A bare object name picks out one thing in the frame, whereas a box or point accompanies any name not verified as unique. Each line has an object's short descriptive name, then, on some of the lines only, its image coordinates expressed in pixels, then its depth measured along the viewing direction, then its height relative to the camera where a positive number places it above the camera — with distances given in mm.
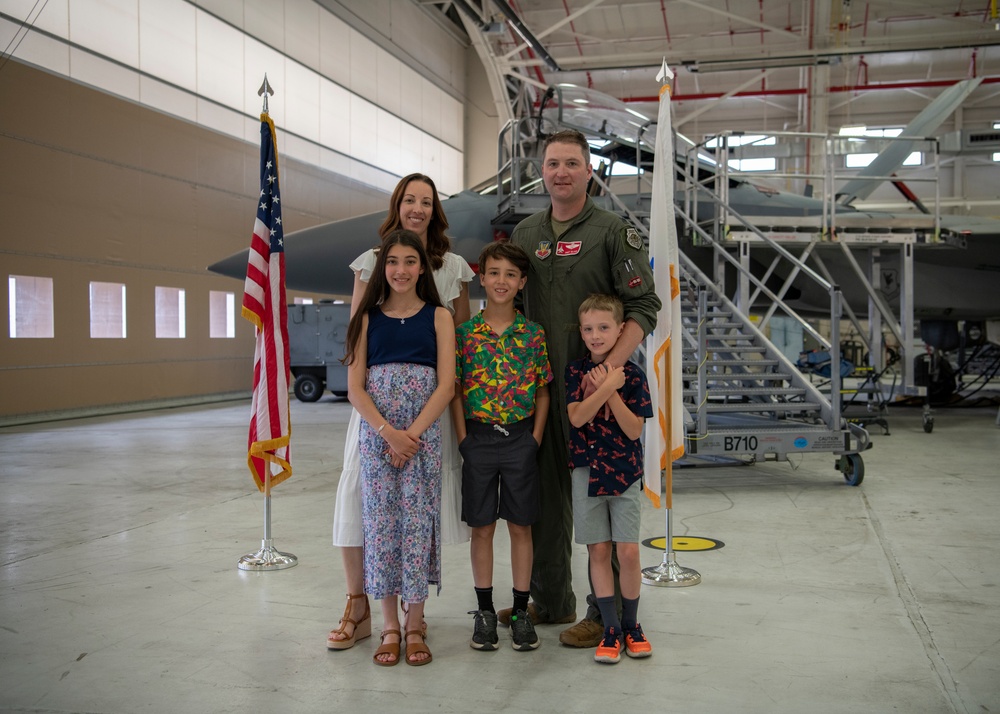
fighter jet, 9781 +1551
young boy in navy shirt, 3084 -463
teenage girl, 3078 -305
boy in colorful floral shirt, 3160 -303
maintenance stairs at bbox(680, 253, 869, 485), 6375 -548
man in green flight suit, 3273 +220
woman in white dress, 3246 -416
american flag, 4773 +43
